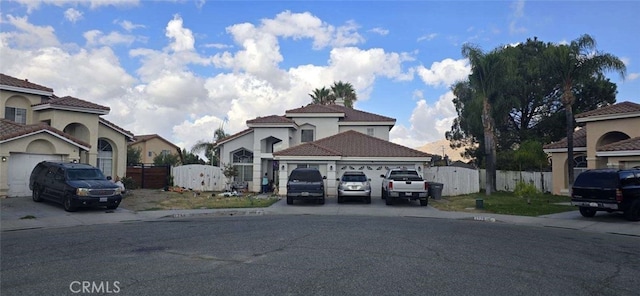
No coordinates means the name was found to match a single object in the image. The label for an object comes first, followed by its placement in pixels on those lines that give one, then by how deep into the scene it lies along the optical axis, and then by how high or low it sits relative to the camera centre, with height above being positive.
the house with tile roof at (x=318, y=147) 29.61 +1.68
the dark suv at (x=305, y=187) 23.09 -0.81
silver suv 23.78 -0.87
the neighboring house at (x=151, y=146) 61.31 +3.29
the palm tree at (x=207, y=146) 51.69 +2.79
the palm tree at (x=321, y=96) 52.56 +8.65
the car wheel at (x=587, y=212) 18.84 -1.63
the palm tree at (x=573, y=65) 28.66 +6.79
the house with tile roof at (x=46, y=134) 22.70 +2.02
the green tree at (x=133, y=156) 53.75 +1.72
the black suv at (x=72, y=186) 18.48 -0.68
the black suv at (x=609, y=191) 17.27 -0.73
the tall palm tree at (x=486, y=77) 31.59 +6.66
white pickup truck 22.94 -0.87
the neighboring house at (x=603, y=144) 23.72 +1.77
